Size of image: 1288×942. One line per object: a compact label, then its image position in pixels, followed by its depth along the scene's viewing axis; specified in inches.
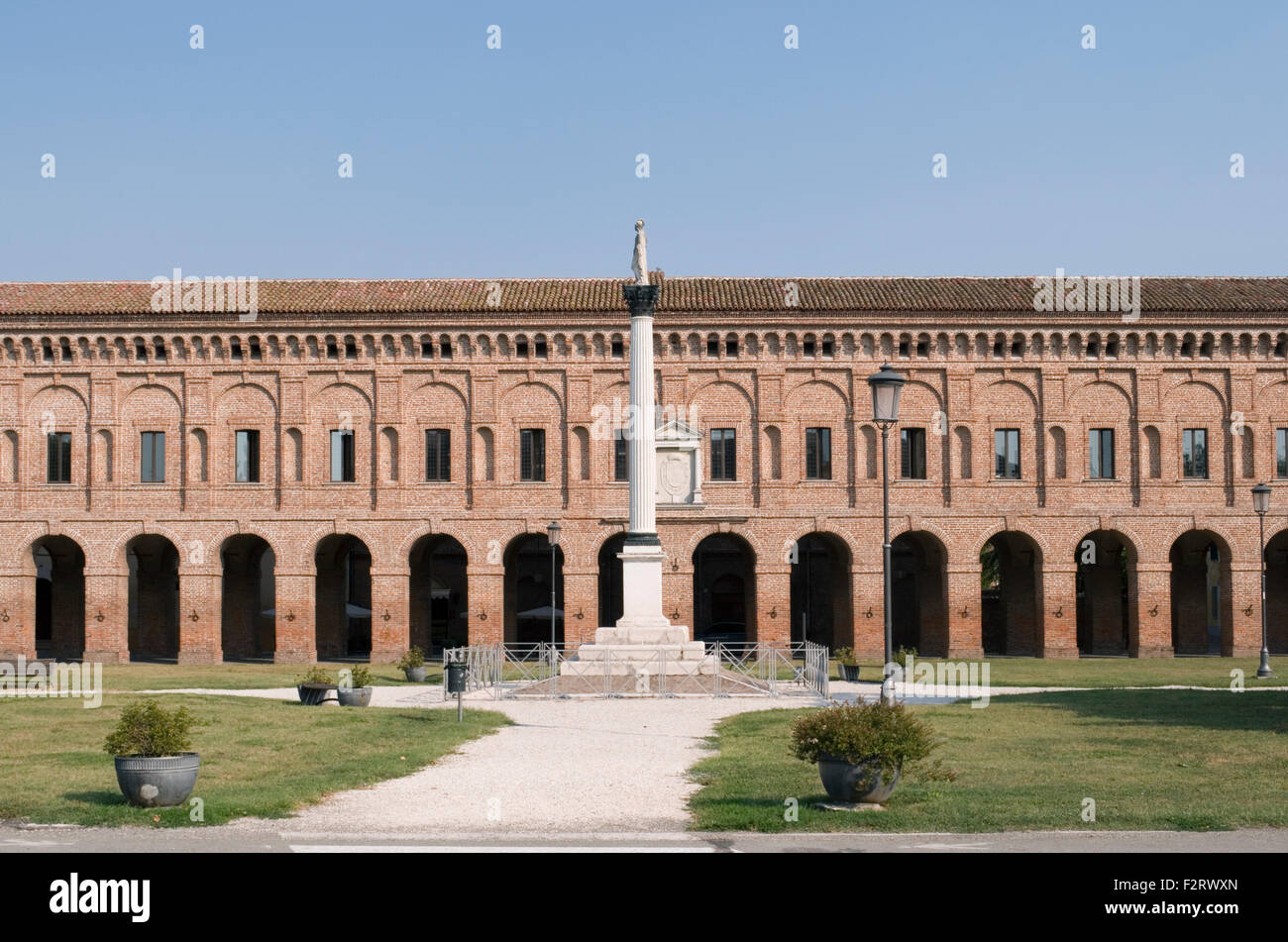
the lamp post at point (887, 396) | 729.0
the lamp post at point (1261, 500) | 1350.9
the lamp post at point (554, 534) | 1490.0
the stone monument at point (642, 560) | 1164.5
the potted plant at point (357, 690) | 1051.3
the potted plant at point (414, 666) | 1363.2
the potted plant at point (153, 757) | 532.4
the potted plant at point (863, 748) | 517.3
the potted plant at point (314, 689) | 1055.6
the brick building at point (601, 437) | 1675.7
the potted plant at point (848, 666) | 1318.9
